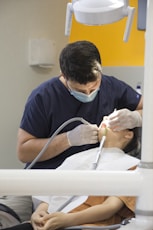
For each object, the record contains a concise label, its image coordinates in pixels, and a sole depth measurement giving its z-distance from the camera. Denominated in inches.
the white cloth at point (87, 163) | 95.4
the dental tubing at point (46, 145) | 103.8
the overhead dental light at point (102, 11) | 89.9
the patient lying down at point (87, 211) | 92.0
